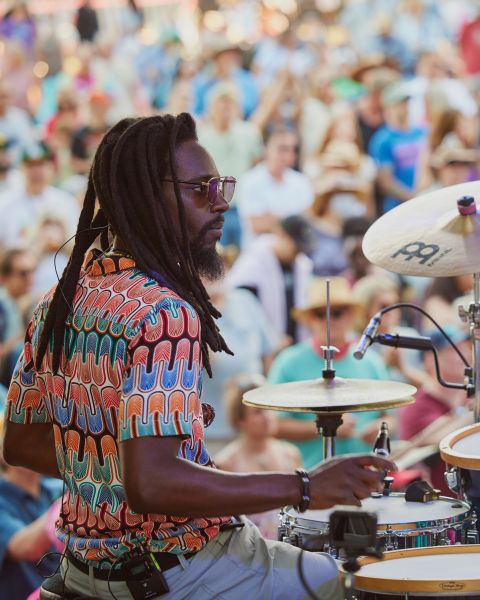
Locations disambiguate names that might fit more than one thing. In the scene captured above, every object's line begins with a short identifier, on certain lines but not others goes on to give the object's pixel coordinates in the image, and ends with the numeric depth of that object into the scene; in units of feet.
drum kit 17.29
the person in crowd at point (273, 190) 53.01
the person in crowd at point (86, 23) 80.28
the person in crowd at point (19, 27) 75.36
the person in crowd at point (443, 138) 54.65
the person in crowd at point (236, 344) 45.60
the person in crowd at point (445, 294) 44.98
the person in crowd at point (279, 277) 48.52
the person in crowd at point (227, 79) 66.44
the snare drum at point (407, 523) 19.25
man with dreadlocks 14.69
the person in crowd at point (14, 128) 59.67
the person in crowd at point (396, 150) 55.83
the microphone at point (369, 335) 21.60
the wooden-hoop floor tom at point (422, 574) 16.11
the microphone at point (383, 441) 21.61
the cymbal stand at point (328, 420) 21.54
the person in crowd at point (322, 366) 37.76
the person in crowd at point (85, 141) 59.77
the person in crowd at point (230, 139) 57.36
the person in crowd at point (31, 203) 53.52
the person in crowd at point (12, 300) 44.34
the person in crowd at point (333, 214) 49.57
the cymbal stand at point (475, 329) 22.16
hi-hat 20.08
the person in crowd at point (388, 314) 43.16
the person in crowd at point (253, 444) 35.58
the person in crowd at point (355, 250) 48.11
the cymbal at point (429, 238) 20.89
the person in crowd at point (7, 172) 56.62
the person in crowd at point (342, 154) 54.75
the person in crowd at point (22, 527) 29.68
